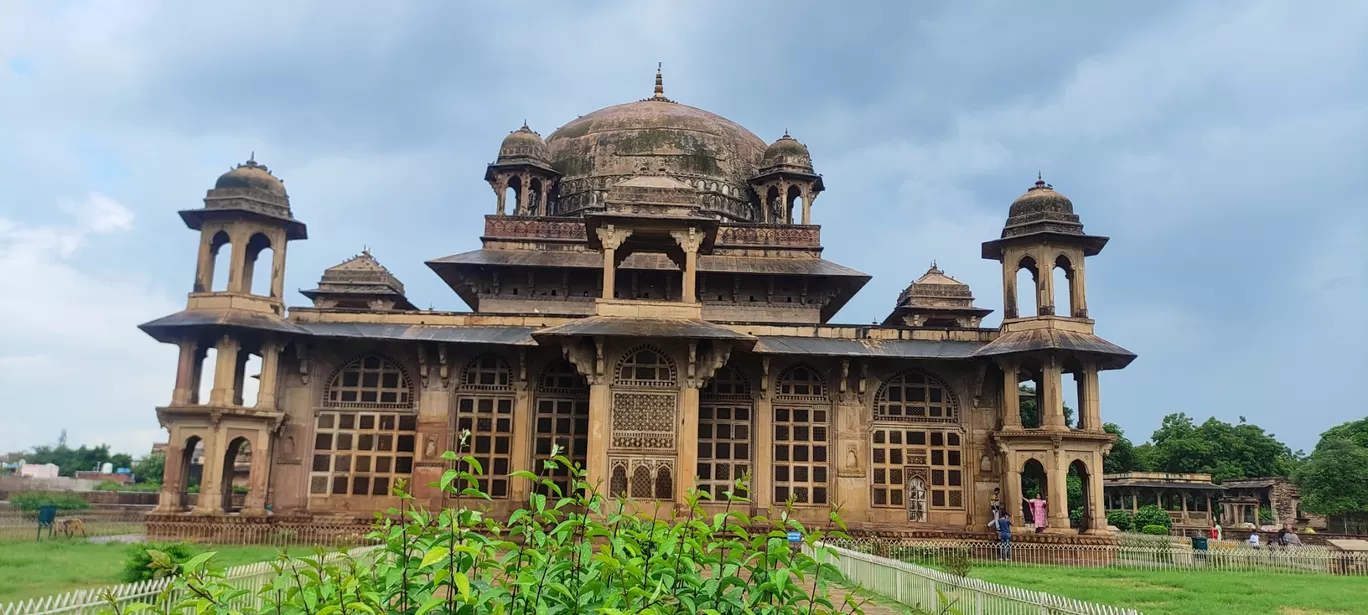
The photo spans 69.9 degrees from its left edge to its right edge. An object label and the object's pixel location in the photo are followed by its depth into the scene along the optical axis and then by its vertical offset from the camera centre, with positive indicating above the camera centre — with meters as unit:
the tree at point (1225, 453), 59.12 +2.17
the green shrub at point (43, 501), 29.75 -1.29
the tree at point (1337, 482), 45.44 +0.44
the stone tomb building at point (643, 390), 21.64 +1.97
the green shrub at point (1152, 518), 41.12 -1.30
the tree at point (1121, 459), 59.97 +1.69
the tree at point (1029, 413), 41.49 +3.18
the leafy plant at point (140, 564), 12.59 -1.31
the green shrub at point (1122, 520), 40.88 -1.42
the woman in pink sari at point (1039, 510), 22.39 -0.58
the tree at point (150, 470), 60.26 -0.37
